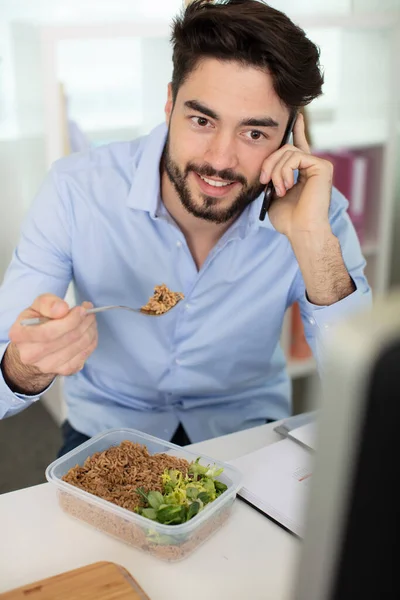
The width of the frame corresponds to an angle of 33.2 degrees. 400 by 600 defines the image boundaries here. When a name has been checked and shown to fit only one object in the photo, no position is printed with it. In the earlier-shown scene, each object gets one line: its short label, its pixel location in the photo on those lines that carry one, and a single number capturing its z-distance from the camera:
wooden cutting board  0.80
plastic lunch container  0.90
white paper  1.18
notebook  1.00
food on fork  1.37
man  1.36
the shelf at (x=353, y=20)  2.46
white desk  0.87
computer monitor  0.38
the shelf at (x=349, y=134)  2.76
